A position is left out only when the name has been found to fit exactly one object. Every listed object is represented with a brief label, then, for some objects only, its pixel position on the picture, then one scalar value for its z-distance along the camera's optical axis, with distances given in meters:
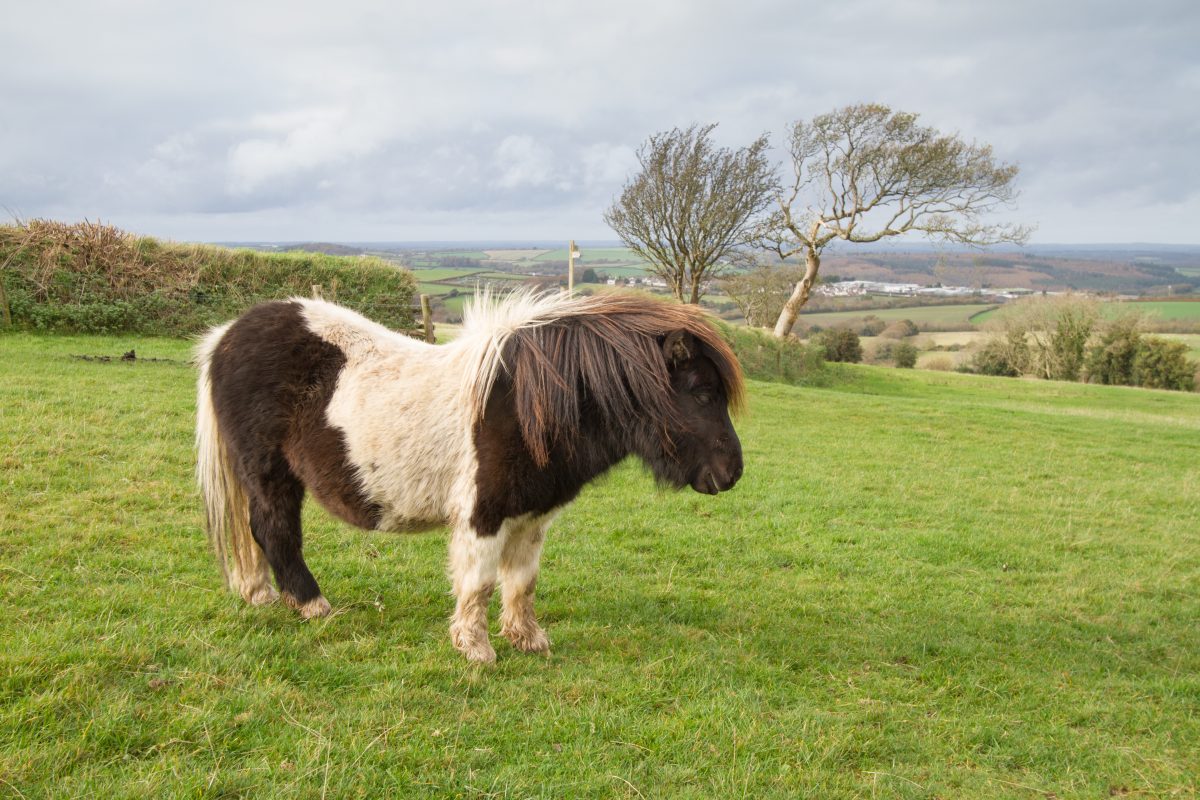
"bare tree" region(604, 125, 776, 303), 30.39
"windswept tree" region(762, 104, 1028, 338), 28.38
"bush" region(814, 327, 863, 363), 38.53
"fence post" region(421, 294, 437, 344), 17.64
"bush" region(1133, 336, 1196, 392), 36.03
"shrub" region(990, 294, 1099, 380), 39.34
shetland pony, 4.02
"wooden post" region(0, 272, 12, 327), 16.08
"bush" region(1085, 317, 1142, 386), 37.53
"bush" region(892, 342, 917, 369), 43.19
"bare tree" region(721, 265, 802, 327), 40.66
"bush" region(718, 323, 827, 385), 26.14
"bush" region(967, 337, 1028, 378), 41.34
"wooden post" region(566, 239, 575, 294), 18.36
